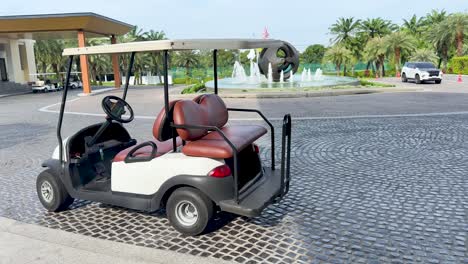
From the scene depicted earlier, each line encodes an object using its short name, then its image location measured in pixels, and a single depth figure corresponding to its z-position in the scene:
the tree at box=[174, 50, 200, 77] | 64.62
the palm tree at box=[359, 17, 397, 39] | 57.69
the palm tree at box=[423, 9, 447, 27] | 58.88
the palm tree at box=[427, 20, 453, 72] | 45.03
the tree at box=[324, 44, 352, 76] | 55.72
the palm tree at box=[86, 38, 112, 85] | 49.75
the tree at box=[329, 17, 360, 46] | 59.54
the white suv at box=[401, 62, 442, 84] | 24.23
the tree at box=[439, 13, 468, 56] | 43.25
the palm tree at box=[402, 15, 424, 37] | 61.95
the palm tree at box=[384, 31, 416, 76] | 46.59
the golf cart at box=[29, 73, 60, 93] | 29.58
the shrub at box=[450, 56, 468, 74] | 38.53
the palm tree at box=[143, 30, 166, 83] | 57.33
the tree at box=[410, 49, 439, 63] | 46.53
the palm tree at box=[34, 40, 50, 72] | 45.10
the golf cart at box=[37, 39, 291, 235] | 3.74
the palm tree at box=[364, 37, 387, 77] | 48.45
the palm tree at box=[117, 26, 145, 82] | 50.78
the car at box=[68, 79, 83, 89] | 33.83
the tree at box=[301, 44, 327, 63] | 87.25
